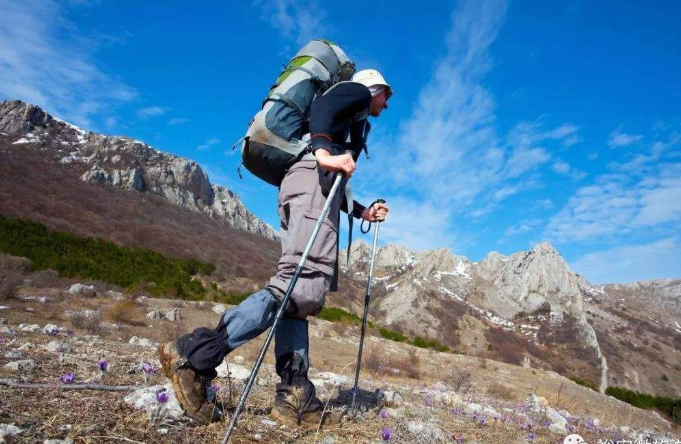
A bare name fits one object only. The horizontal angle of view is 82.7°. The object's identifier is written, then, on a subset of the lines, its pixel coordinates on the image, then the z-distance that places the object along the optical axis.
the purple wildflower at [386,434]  2.38
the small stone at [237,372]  4.55
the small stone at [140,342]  7.21
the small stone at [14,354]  3.41
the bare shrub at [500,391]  9.94
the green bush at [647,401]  20.06
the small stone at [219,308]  14.11
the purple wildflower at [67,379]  2.55
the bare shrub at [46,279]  13.21
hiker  2.30
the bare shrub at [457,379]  9.66
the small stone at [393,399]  3.93
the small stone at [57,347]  4.34
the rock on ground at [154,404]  2.06
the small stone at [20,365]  2.95
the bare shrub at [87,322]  8.16
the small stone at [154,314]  11.56
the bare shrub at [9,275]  9.76
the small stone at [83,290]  12.77
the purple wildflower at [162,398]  2.05
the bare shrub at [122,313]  10.19
